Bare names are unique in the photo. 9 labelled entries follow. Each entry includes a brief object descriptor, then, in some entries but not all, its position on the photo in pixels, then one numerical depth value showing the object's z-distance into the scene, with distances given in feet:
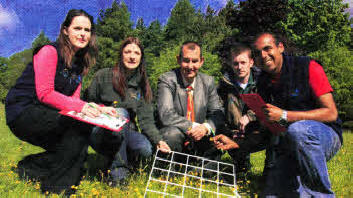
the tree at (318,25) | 81.35
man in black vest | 7.71
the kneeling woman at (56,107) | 8.79
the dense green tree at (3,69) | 147.23
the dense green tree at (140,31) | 123.79
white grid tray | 9.25
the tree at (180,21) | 135.13
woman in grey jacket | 10.44
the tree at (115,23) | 119.75
